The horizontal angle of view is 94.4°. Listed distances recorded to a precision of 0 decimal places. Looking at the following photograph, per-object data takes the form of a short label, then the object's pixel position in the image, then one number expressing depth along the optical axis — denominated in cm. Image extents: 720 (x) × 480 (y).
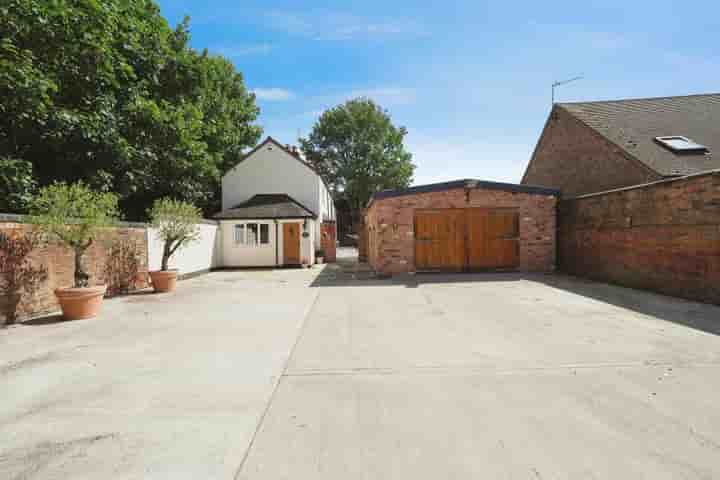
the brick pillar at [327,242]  1994
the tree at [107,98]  967
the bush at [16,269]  605
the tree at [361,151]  3772
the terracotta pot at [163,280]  948
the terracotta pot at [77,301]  639
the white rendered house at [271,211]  1653
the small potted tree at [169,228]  954
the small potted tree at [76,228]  641
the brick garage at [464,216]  1184
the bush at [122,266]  894
